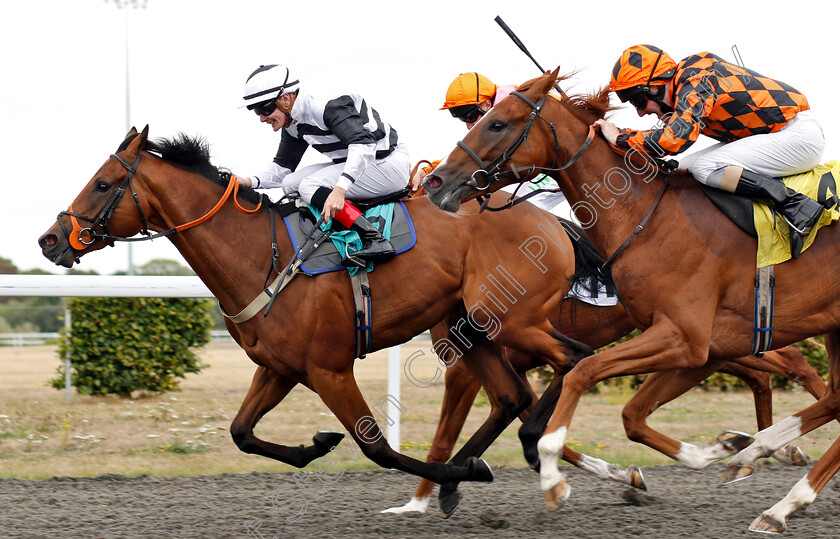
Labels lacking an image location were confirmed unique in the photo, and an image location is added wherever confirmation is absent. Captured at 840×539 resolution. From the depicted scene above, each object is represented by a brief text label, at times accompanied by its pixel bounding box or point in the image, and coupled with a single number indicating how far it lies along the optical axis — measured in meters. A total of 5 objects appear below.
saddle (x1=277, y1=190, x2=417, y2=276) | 8.21
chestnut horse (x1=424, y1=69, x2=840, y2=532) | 7.25
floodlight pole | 43.69
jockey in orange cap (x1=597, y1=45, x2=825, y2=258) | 7.32
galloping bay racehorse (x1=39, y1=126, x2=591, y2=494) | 7.99
